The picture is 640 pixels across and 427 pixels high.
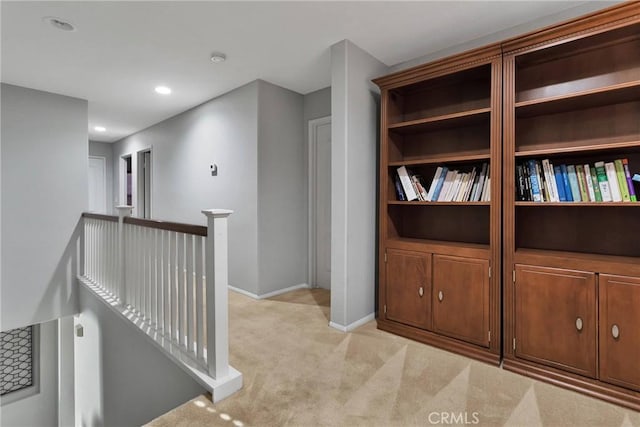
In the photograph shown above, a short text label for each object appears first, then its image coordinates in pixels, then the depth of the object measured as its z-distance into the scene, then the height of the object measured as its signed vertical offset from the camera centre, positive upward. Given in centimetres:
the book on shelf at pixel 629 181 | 175 +15
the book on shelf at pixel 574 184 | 191 +15
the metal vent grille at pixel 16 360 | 443 -210
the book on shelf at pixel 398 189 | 263 +18
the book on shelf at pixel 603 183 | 182 +15
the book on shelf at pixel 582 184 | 188 +15
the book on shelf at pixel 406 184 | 255 +21
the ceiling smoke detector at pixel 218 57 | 282 +140
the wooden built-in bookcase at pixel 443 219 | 211 -8
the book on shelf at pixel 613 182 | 179 +15
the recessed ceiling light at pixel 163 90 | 363 +143
